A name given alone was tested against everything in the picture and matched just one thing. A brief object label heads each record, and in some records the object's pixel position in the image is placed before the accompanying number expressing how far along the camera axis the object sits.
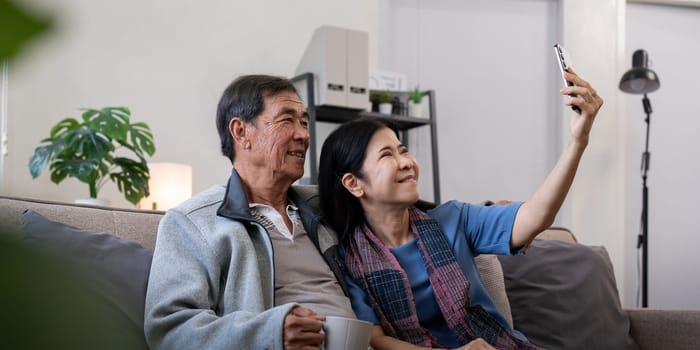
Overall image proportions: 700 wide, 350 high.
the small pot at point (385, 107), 4.35
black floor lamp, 4.40
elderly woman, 1.59
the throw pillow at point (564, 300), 1.95
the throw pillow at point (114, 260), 1.31
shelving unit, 4.01
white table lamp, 3.54
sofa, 1.36
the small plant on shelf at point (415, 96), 4.46
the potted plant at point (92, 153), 3.20
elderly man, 1.27
